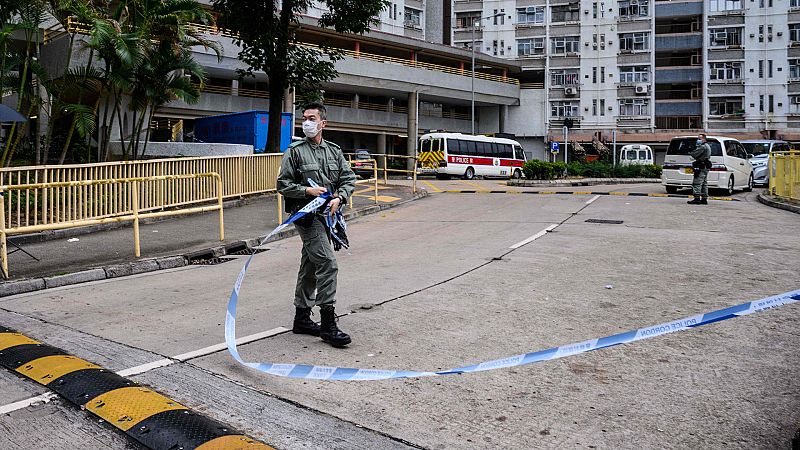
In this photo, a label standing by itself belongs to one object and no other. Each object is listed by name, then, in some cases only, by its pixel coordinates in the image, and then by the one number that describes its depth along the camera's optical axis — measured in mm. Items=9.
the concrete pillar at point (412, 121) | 49938
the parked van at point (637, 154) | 47034
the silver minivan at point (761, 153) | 27891
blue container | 24500
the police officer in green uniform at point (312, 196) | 5562
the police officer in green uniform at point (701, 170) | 17641
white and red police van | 39188
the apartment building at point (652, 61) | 54281
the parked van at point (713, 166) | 21094
